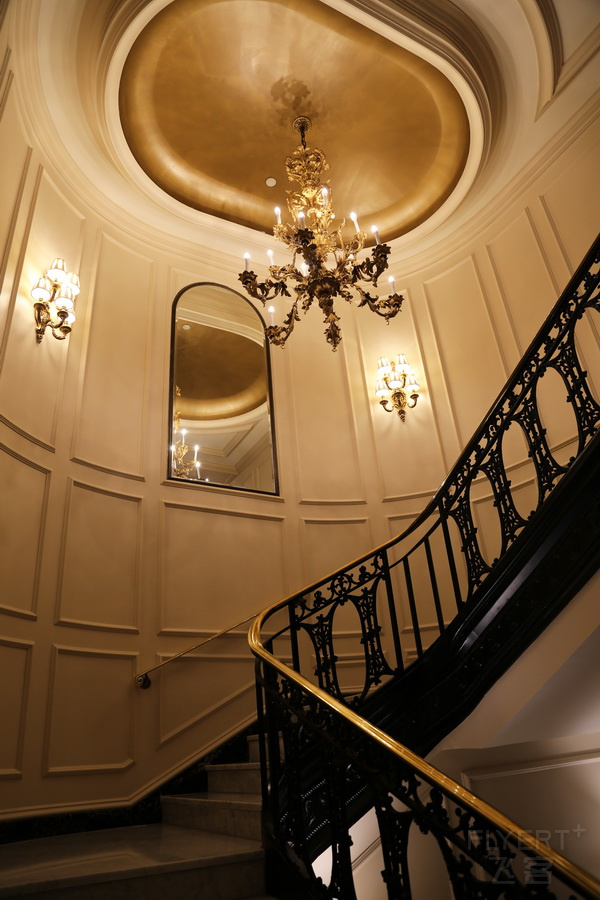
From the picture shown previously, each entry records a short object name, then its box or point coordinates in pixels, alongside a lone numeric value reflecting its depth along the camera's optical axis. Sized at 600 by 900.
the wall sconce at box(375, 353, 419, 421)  6.65
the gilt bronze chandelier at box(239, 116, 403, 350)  4.72
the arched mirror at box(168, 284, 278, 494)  6.00
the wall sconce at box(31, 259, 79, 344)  4.79
